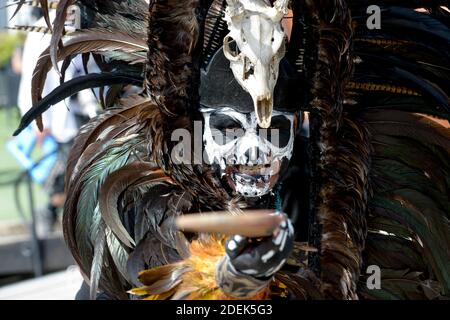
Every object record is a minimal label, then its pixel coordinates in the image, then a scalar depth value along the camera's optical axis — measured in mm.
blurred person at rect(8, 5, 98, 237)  4342
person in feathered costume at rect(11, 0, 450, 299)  2419
